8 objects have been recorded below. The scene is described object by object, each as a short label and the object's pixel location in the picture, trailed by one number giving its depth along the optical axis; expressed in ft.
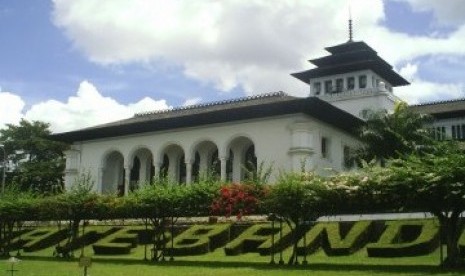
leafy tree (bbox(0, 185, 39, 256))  110.83
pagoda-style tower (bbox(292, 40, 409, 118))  181.98
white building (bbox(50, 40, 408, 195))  133.28
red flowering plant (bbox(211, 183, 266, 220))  84.17
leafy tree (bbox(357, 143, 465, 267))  67.62
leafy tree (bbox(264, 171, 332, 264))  77.56
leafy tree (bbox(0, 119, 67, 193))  198.39
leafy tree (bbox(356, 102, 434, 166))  132.77
